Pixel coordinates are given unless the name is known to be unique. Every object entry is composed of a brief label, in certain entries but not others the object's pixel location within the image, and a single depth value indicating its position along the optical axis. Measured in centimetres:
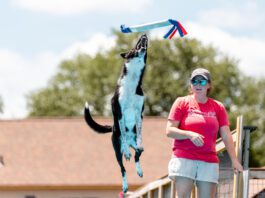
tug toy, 1464
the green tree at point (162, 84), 10570
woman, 1371
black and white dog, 1486
